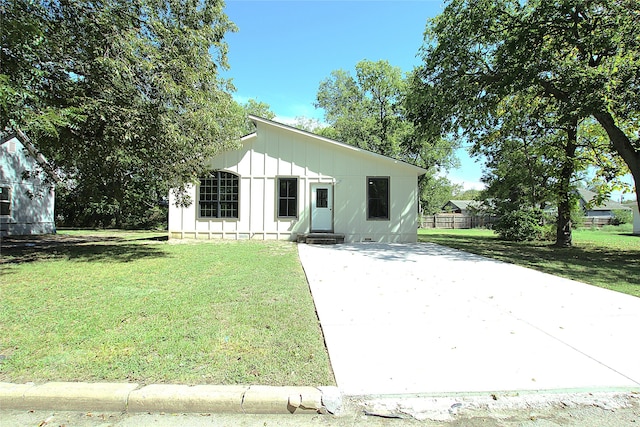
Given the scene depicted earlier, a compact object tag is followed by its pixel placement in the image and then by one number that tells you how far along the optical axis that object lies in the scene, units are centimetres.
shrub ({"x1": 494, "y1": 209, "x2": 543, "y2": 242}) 1823
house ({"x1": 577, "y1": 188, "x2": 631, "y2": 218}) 4771
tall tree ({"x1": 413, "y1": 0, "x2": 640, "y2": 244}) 1064
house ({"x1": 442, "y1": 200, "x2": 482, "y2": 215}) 5953
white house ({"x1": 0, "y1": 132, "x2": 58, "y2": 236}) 1562
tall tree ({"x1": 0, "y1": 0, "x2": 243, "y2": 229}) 691
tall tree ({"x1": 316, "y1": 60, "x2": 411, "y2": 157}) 2803
